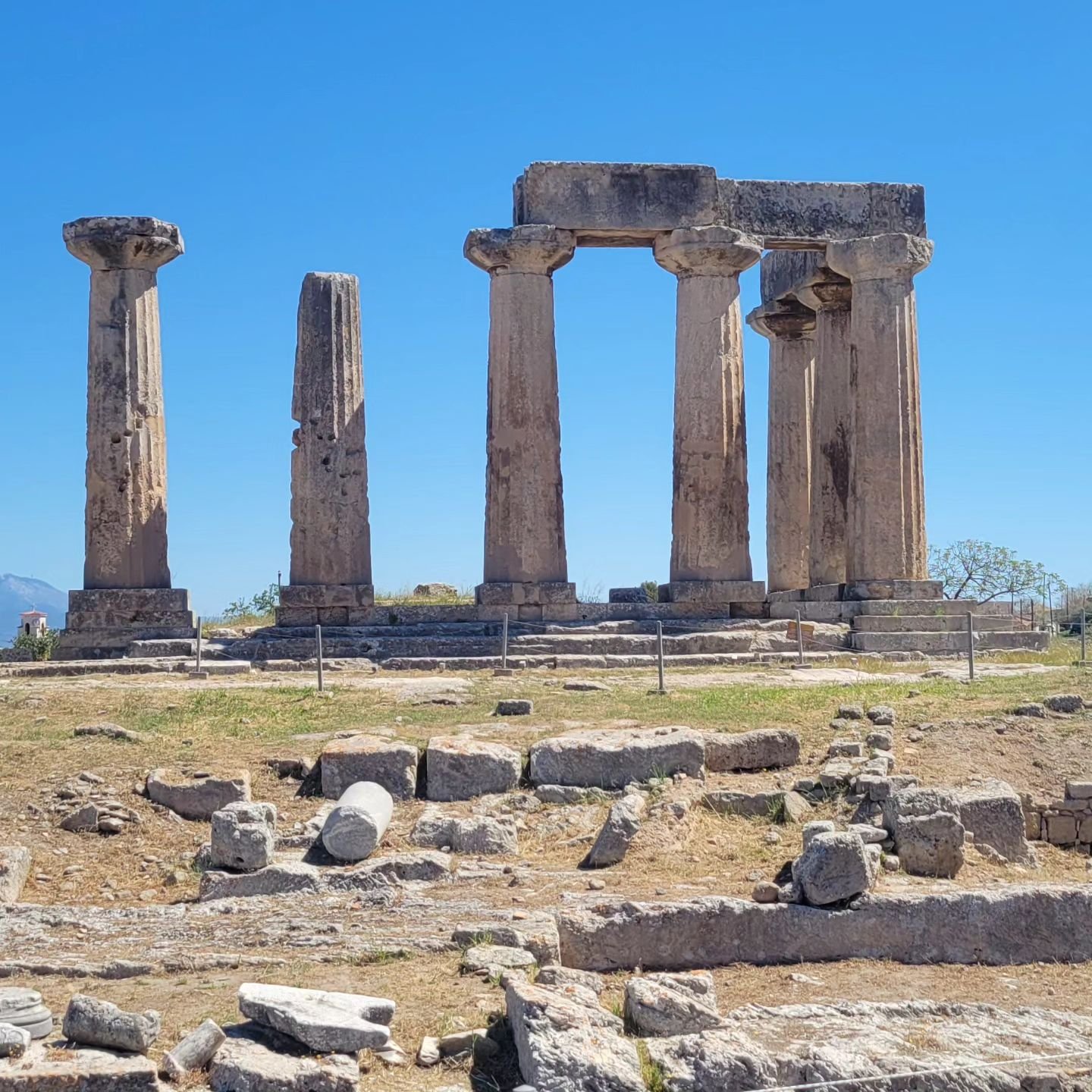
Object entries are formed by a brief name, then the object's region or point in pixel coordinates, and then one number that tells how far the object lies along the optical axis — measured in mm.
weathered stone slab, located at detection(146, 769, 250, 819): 14938
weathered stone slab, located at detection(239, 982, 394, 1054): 8703
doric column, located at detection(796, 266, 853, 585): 32438
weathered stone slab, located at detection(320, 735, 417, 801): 15531
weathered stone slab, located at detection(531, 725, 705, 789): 15594
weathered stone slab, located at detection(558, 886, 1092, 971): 10969
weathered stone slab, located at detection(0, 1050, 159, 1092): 8125
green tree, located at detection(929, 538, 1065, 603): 55094
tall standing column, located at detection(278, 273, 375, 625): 28953
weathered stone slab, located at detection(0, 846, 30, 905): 12562
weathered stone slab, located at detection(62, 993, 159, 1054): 8555
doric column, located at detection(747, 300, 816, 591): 34469
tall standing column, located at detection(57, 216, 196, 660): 28328
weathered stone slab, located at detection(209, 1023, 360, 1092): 8312
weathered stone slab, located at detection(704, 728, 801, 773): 16047
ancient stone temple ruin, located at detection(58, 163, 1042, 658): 28469
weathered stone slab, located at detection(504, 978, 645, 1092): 8344
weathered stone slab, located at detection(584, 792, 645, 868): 13445
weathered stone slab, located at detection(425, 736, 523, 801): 15602
